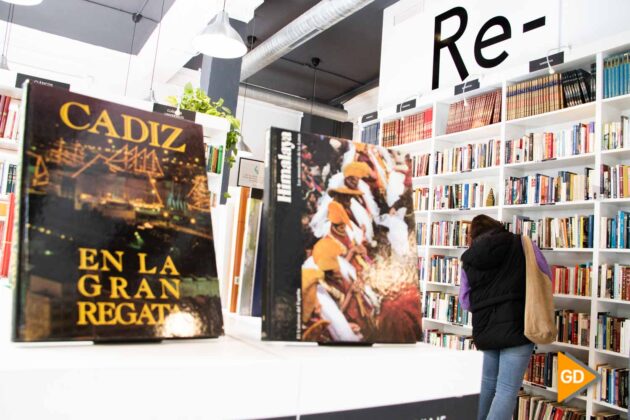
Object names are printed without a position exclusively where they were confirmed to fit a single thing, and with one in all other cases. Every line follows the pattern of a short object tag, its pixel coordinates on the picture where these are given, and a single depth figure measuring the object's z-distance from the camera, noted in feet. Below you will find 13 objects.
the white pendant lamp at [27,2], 11.93
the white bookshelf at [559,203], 11.02
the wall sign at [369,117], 18.41
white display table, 1.55
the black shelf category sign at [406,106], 16.51
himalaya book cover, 2.25
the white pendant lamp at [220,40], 12.86
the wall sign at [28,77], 12.09
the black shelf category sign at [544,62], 12.18
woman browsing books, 9.28
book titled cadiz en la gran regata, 1.87
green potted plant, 11.19
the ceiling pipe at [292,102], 27.73
